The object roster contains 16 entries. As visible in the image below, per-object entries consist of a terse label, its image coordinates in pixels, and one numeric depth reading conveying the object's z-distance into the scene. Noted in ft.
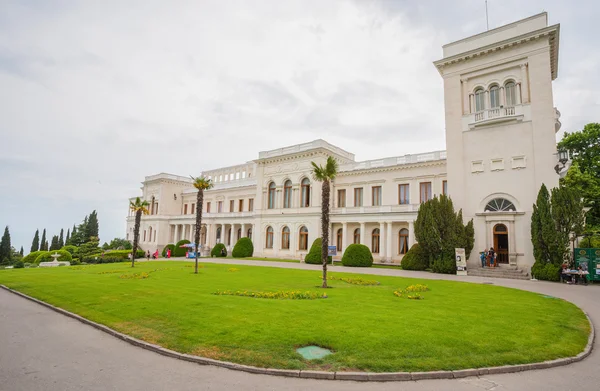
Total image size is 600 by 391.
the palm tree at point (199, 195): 83.25
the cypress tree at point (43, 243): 199.74
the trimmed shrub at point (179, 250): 167.12
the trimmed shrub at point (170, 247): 170.30
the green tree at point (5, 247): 157.79
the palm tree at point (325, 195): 53.83
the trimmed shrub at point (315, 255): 111.45
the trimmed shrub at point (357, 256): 102.47
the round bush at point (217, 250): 157.72
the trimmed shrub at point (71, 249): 153.48
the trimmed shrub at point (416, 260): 90.74
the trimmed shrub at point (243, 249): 146.30
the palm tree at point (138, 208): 106.50
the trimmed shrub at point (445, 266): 83.25
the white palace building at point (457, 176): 83.46
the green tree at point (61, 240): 200.42
